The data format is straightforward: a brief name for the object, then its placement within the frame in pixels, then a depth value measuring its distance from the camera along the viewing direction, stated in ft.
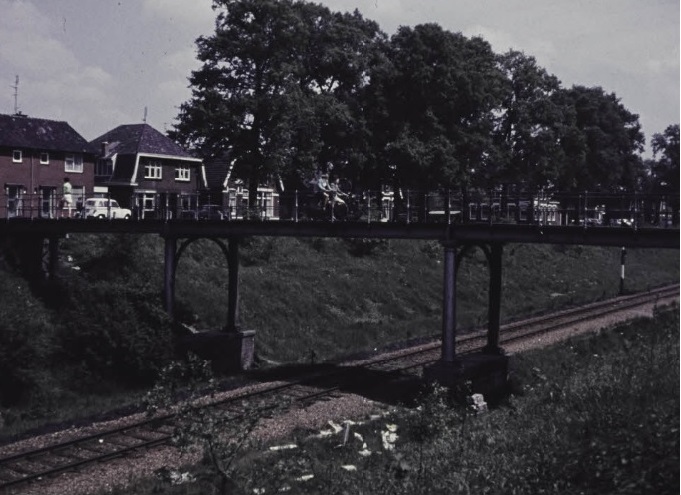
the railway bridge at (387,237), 71.36
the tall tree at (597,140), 256.32
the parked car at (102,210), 145.69
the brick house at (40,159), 157.17
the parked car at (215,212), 98.45
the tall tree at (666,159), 287.40
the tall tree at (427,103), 174.29
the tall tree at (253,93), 143.43
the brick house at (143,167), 186.09
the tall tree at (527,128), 217.36
